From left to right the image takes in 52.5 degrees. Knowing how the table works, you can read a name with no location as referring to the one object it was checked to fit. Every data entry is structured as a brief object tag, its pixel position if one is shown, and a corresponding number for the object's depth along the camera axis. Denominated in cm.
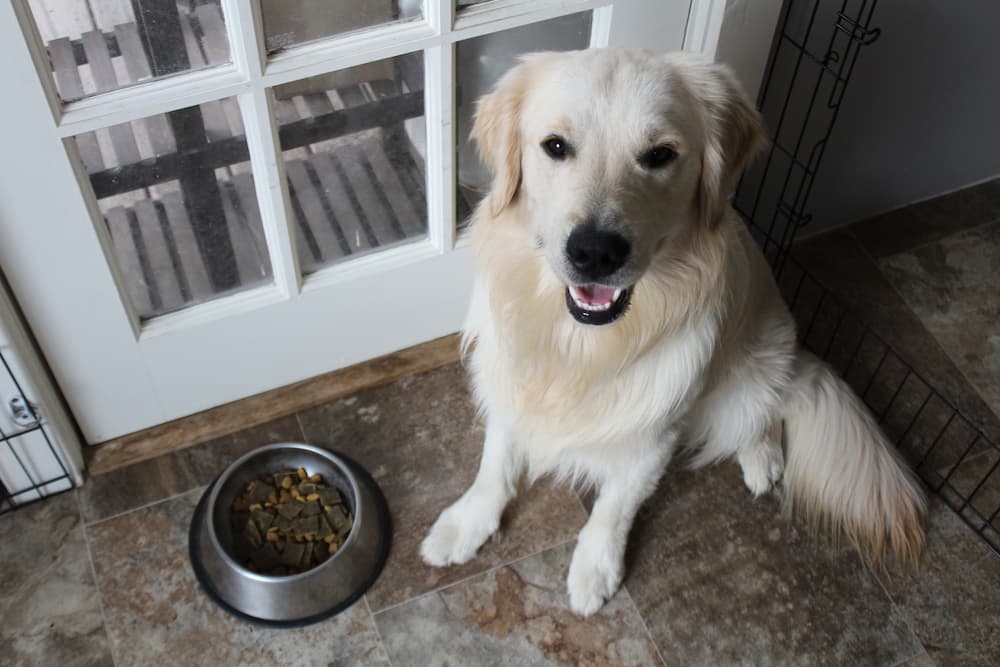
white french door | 145
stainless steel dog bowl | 174
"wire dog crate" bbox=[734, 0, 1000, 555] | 193
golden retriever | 130
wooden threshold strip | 200
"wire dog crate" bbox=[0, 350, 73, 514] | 176
